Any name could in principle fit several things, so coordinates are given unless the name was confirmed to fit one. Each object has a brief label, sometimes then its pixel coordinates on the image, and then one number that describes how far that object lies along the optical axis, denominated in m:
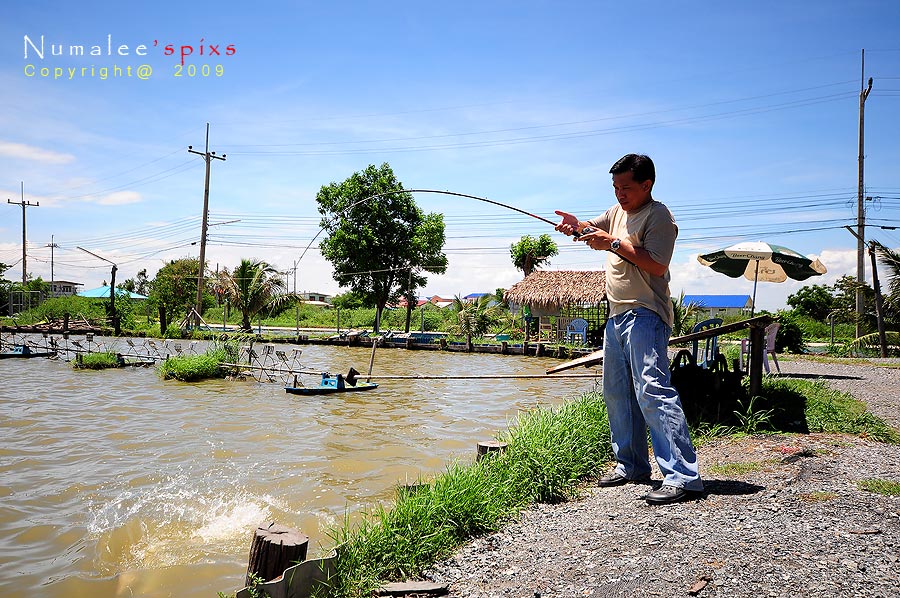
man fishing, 3.49
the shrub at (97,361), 17.55
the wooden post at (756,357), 5.79
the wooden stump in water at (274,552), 2.81
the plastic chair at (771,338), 10.88
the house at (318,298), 90.21
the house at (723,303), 56.19
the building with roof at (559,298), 25.47
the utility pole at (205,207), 33.38
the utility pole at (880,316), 18.90
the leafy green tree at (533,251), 38.31
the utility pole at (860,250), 21.05
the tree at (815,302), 34.94
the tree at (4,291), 46.22
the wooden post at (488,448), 4.84
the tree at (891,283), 19.88
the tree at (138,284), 59.28
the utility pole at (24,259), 46.28
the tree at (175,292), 41.59
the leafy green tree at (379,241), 34.44
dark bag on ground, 5.85
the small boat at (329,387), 12.46
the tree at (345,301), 56.38
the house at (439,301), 91.38
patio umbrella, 10.34
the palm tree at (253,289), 35.00
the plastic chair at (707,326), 6.33
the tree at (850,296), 20.62
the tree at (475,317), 30.19
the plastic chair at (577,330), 24.34
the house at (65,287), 83.94
